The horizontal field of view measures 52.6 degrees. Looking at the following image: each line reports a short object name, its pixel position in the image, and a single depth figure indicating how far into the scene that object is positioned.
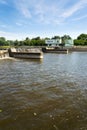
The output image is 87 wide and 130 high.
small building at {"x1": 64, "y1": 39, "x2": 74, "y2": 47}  73.45
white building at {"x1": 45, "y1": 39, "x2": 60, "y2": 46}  76.35
